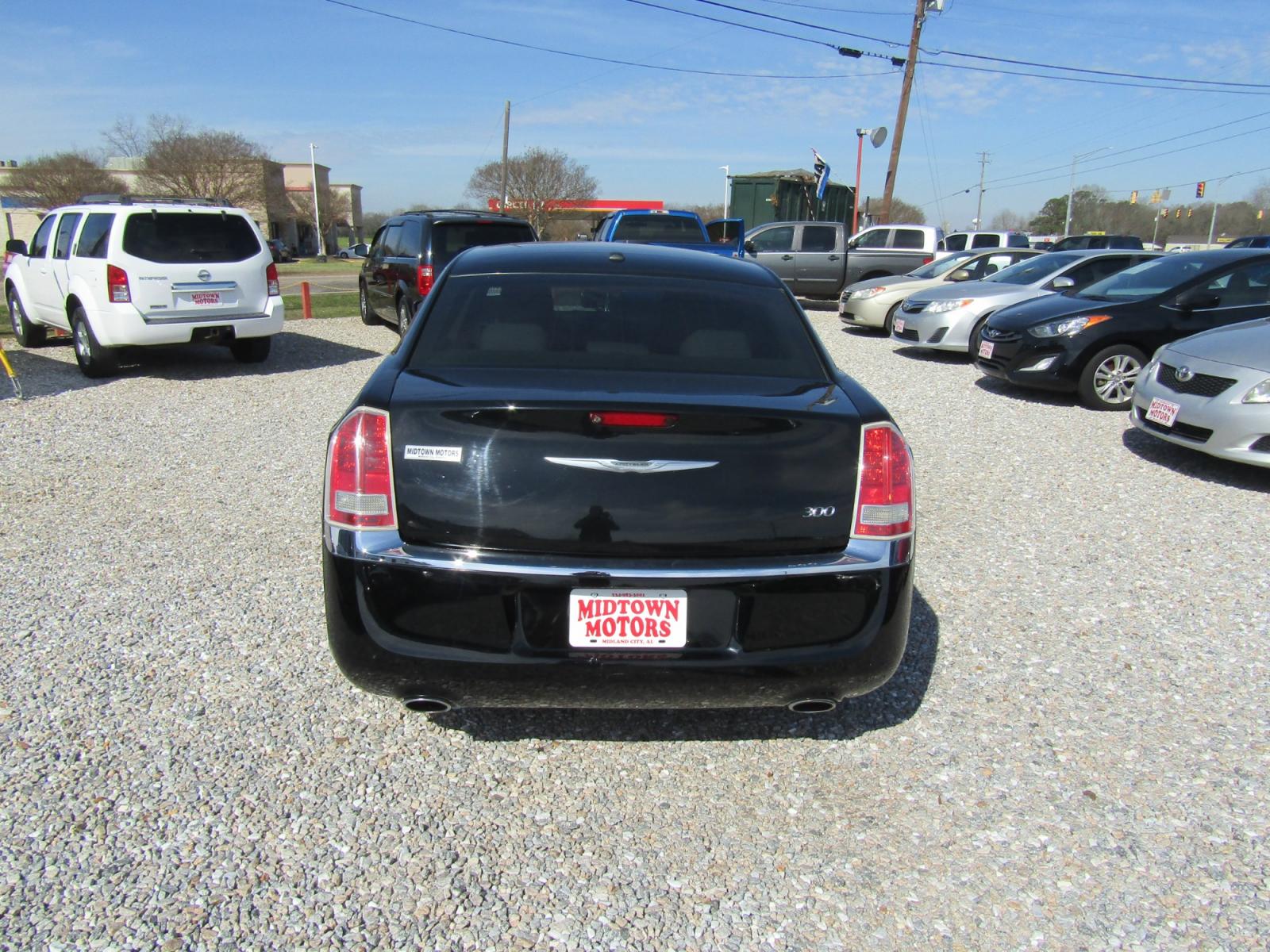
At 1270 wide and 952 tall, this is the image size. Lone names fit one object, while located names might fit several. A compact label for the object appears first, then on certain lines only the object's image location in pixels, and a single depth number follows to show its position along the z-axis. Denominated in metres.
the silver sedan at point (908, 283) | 14.01
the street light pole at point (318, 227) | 69.69
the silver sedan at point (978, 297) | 11.60
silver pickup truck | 18.53
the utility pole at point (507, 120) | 48.03
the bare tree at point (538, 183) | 52.16
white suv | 9.07
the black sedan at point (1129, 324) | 8.69
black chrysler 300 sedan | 2.46
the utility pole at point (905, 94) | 25.83
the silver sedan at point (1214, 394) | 6.05
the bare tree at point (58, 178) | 56.00
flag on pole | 24.88
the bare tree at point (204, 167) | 56.22
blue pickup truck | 15.89
